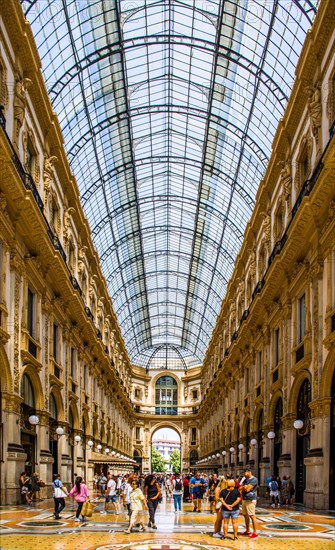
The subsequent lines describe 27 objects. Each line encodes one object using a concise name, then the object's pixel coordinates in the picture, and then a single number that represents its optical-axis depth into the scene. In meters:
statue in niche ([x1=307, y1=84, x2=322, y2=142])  25.12
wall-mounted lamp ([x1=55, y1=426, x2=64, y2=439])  31.73
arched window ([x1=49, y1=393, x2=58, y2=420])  34.20
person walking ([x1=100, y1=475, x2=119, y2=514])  26.94
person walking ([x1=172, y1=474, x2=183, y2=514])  27.84
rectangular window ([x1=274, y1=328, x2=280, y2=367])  35.19
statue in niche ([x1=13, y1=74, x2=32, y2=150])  24.64
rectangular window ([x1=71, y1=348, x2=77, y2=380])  41.69
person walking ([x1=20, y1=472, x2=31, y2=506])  24.27
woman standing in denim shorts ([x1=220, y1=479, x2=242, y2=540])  16.14
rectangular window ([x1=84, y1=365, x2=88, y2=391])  46.94
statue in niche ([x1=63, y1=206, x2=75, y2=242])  36.94
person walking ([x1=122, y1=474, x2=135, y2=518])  23.16
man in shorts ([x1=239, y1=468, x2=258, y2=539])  16.66
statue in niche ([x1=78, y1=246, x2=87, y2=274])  42.75
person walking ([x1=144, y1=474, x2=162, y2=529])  18.72
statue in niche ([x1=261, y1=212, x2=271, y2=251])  37.03
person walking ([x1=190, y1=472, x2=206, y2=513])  27.95
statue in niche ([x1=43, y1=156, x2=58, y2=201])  30.89
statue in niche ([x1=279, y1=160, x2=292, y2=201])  31.19
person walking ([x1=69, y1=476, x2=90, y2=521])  19.93
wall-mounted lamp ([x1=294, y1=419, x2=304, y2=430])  25.67
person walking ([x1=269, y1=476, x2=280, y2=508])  27.17
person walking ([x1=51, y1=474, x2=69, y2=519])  20.70
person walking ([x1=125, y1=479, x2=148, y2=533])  17.97
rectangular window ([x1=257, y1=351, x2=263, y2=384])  40.38
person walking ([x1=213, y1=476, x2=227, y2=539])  16.42
